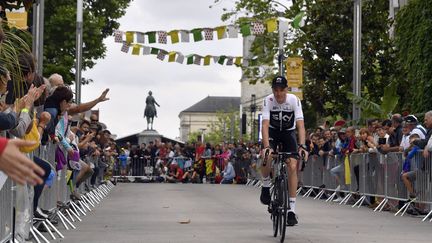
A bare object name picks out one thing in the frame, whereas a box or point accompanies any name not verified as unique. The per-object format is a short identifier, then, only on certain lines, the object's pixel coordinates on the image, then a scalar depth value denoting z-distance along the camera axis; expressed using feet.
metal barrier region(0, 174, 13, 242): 32.78
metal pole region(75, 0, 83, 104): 112.04
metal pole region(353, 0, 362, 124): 106.83
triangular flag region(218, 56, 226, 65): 146.00
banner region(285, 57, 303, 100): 132.87
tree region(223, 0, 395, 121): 138.00
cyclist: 44.93
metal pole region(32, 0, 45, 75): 76.27
